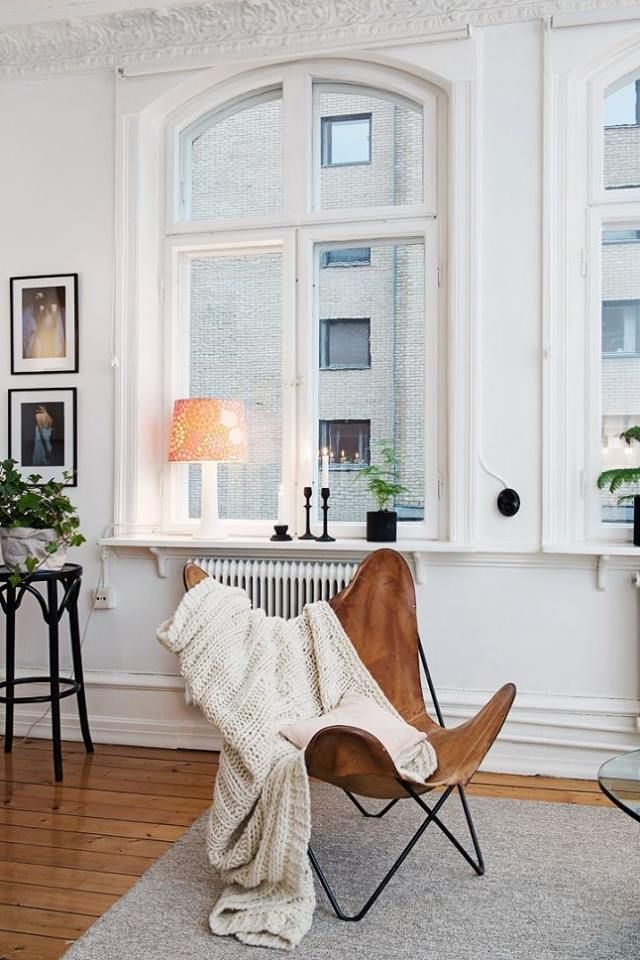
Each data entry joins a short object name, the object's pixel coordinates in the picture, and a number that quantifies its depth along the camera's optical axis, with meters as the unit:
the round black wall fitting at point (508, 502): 3.48
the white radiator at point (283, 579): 3.61
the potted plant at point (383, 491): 3.60
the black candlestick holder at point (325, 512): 3.65
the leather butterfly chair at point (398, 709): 2.18
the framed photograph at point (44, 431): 3.95
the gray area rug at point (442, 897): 2.12
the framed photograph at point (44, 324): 3.95
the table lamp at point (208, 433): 3.60
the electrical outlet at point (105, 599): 3.87
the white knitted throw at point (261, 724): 2.22
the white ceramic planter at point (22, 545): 3.49
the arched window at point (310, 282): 3.75
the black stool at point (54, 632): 3.46
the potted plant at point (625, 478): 3.30
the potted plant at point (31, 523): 3.48
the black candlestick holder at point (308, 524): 3.67
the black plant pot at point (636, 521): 3.38
